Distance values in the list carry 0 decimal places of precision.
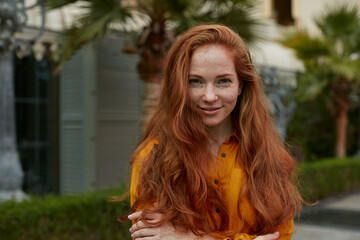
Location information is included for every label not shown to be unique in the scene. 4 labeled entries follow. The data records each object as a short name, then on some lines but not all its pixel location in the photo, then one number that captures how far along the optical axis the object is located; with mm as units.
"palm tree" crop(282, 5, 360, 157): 9703
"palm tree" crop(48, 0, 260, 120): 5793
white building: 7648
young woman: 1724
